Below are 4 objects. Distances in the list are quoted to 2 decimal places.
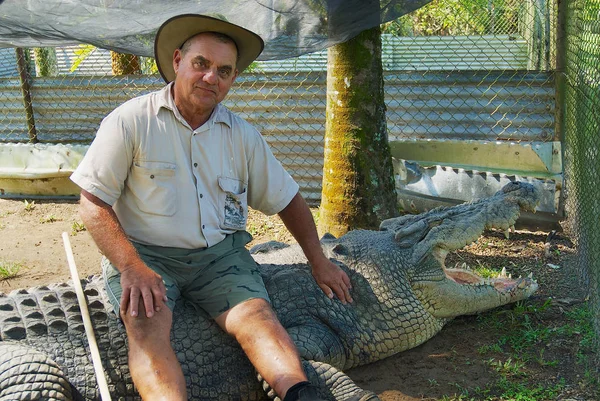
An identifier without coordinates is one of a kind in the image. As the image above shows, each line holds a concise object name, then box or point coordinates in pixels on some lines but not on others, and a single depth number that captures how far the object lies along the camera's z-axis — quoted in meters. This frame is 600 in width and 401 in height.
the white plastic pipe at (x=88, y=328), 2.41
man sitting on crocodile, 2.55
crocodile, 2.75
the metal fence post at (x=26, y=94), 7.22
